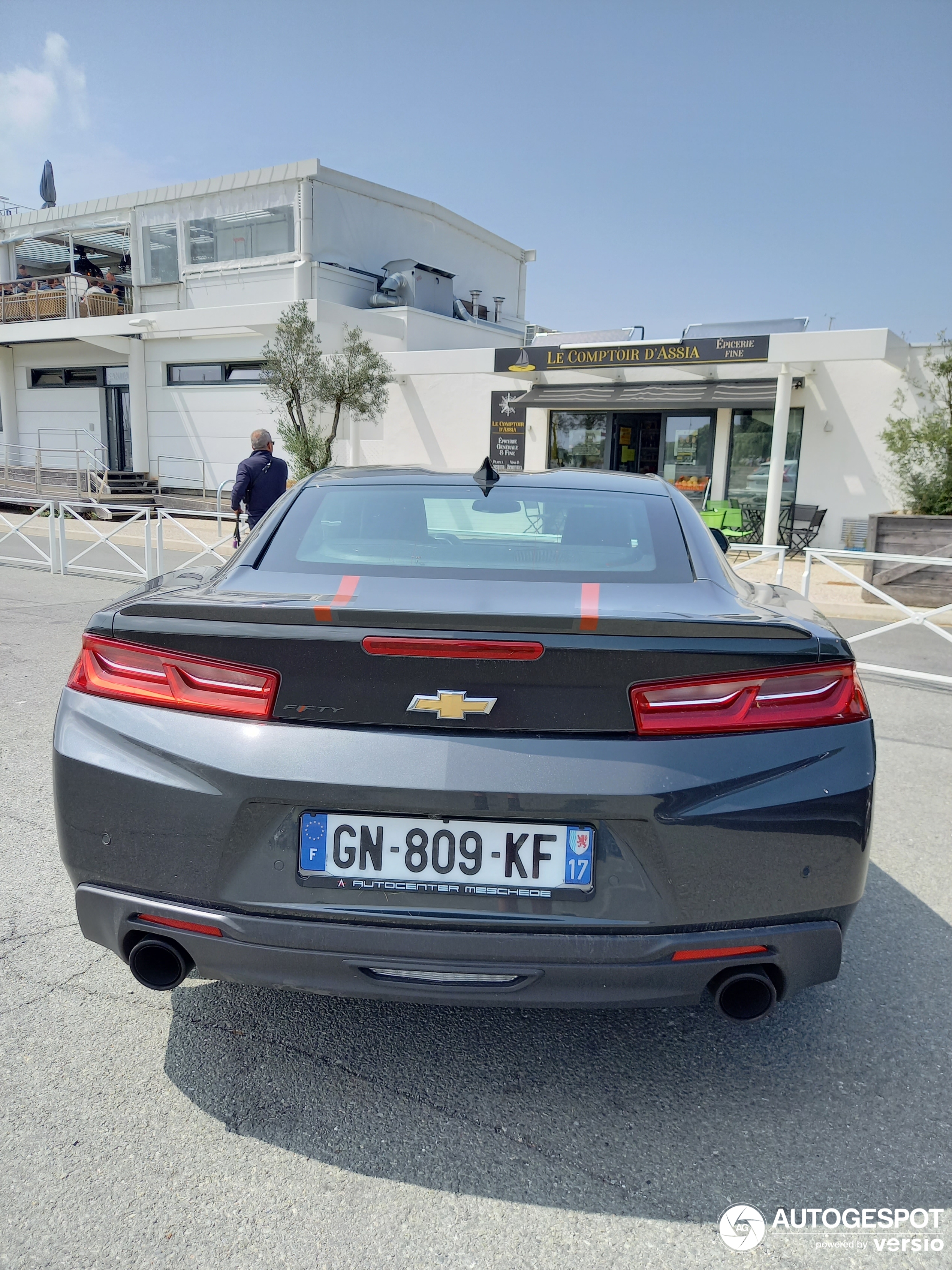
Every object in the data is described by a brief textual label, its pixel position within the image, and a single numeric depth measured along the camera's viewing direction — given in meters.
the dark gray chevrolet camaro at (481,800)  1.93
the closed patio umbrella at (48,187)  36.50
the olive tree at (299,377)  19.42
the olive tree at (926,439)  12.80
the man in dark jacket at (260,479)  10.15
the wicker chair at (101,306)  26.38
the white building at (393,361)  17.05
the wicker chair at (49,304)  27.00
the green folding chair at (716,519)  16.22
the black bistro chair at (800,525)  16.28
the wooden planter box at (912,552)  11.26
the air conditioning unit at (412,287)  24.62
